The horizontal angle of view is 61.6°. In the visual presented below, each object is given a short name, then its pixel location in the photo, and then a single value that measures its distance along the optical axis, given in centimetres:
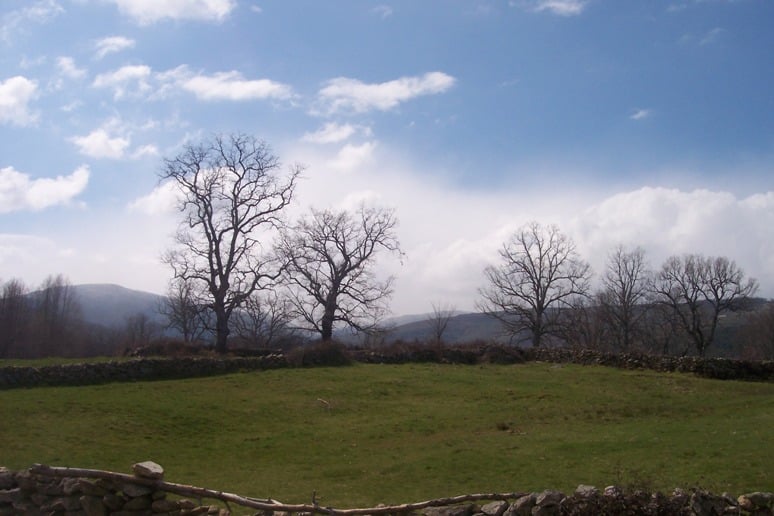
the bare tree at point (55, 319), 6500
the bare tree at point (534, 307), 6144
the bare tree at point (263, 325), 6224
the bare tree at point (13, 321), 5784
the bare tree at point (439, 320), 6531
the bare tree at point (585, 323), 6406
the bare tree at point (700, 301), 6209
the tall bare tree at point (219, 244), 4478
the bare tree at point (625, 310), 6969
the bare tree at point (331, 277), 4916
